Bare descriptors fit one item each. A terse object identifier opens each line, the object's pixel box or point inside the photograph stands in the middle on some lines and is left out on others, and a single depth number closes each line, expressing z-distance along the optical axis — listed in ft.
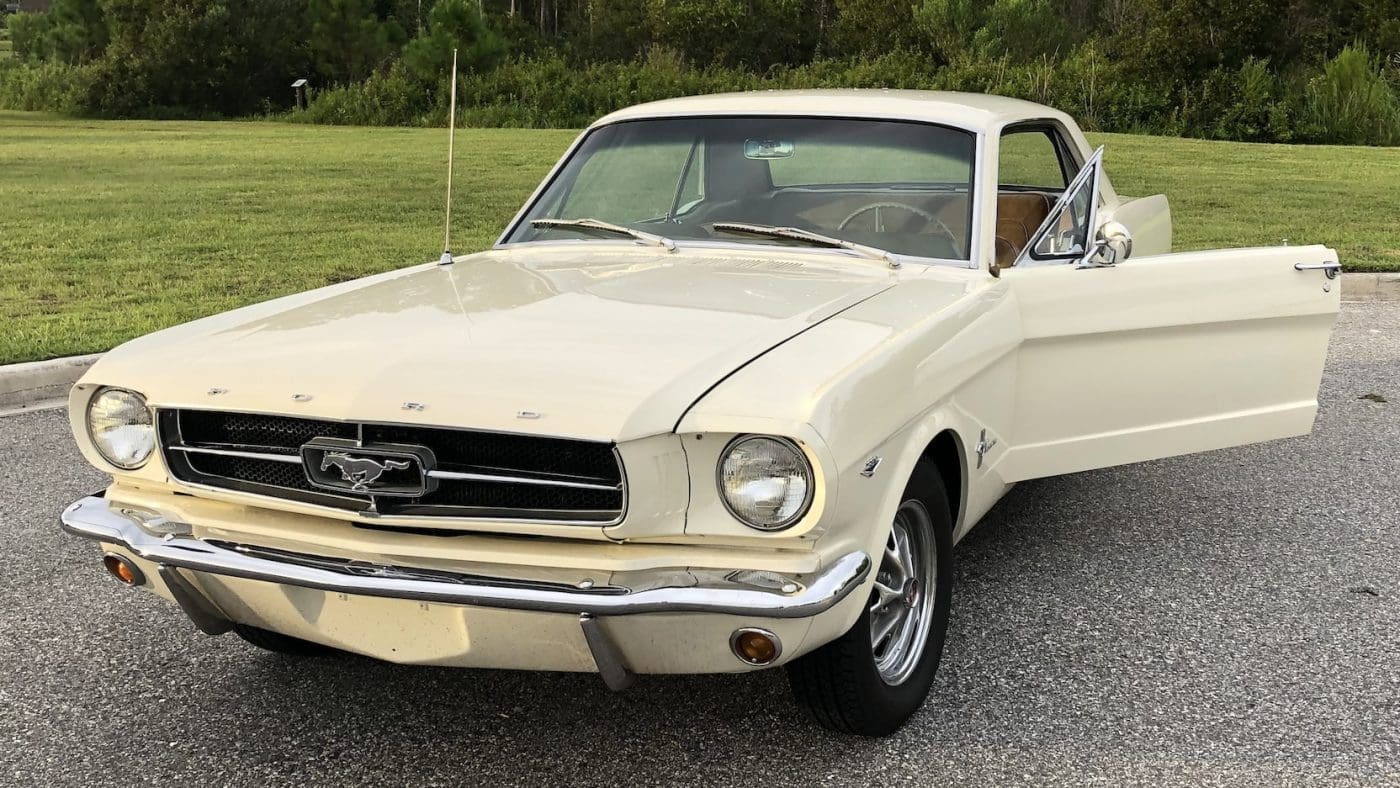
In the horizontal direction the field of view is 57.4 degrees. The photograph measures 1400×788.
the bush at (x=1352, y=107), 78.27
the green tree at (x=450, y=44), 107.24
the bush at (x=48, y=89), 117.19
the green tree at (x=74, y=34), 137.49
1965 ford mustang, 8.08
